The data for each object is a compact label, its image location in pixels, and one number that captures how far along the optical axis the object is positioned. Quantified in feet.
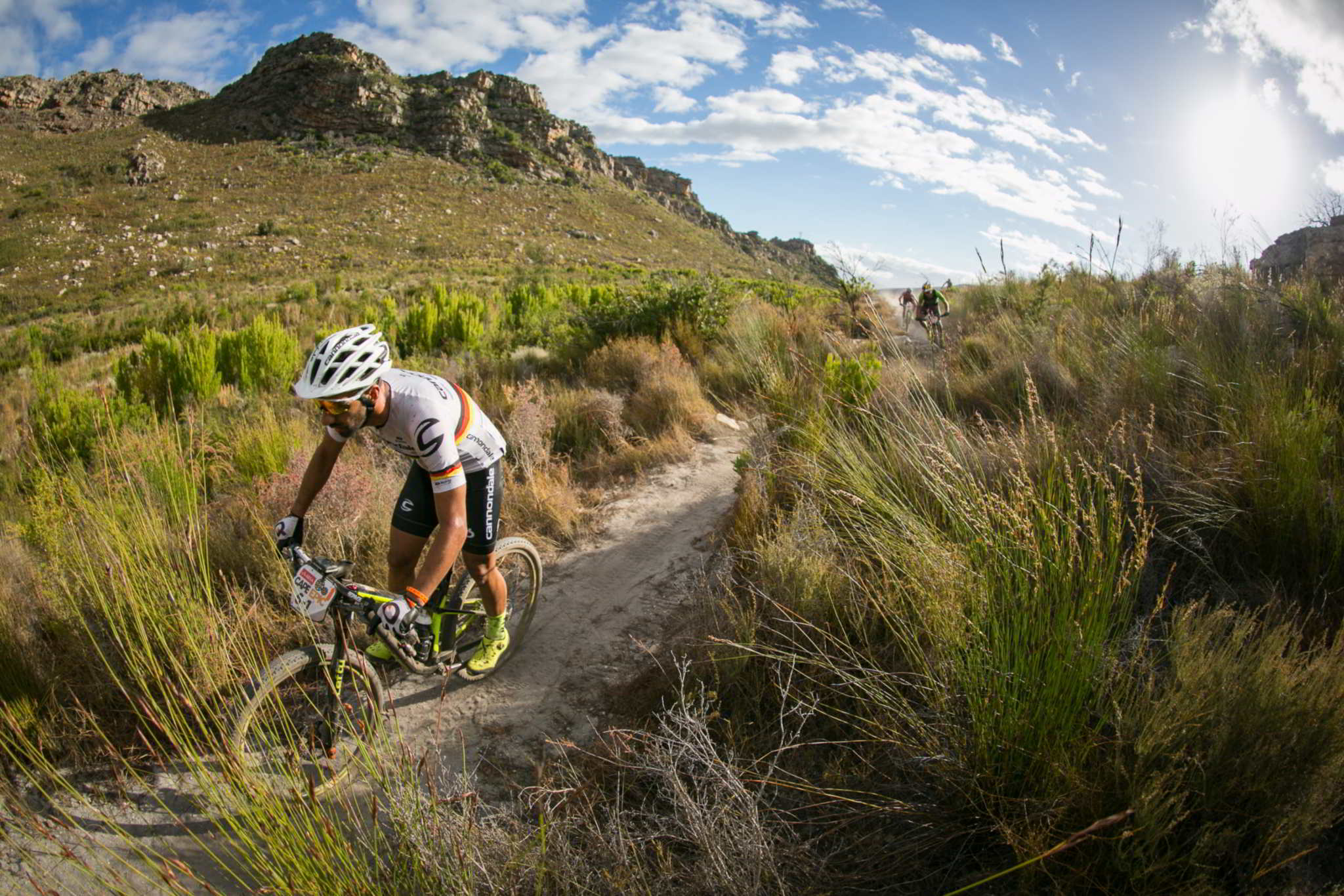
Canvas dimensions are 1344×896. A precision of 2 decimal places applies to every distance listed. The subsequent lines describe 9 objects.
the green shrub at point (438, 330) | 33.37
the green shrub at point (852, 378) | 14.97
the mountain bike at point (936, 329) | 25.60
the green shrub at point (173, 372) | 24.66
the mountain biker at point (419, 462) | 8.41
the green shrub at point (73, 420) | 19.24
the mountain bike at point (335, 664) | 7.79
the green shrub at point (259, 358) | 26.50
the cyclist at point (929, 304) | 38.47
